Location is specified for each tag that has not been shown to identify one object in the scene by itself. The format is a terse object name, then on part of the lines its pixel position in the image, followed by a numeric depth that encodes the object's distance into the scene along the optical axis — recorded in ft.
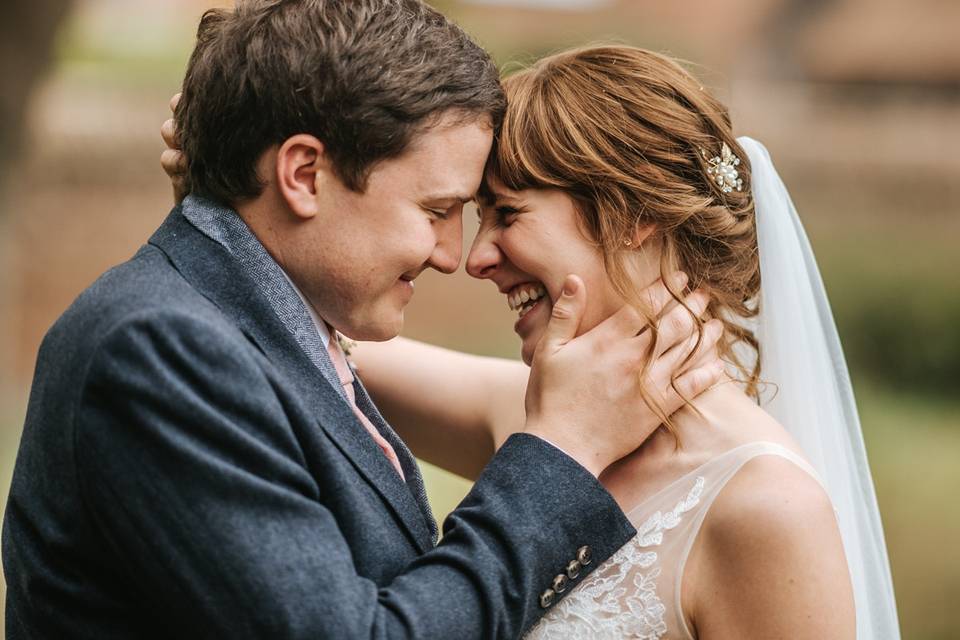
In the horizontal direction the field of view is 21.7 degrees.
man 5.98
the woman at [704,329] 6.60
